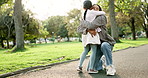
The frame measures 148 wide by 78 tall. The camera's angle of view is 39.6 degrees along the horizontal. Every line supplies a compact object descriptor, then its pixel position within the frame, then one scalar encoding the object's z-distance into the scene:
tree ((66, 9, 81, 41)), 63.01
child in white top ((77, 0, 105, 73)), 4.90
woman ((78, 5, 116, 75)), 4.84
